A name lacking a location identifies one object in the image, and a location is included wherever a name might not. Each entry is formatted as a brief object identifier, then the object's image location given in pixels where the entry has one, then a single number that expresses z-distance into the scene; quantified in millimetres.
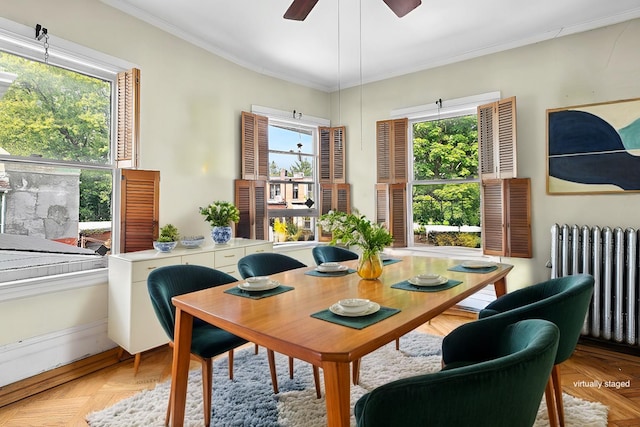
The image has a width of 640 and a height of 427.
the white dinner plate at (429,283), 1931
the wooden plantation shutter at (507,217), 3666
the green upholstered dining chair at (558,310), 1635
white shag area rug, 2070
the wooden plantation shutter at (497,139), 3633
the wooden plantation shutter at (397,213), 4539
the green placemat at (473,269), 2348
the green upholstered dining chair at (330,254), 3291
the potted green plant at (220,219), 3531
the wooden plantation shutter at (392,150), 4488
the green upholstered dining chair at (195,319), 1925
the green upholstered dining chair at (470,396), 873
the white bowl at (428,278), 1945
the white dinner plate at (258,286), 1848
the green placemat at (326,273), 2332
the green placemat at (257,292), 1805
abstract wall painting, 3182
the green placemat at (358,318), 1346
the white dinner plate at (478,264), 2444
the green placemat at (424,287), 1881
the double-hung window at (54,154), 2564
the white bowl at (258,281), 1912
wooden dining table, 1123
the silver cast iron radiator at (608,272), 3010
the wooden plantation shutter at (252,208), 4125
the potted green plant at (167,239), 3055
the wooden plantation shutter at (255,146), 4141
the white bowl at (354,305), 1441
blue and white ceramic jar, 3526
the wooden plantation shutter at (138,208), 3098
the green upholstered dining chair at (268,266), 2399
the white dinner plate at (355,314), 1427
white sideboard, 2703
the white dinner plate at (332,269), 2377
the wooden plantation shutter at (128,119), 2979
